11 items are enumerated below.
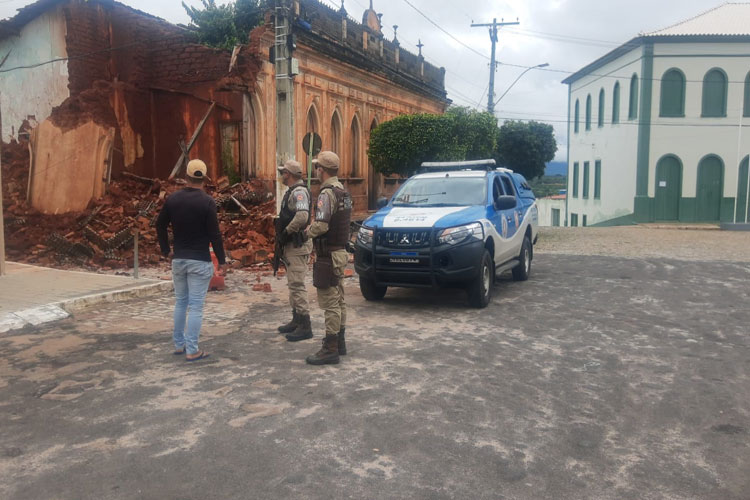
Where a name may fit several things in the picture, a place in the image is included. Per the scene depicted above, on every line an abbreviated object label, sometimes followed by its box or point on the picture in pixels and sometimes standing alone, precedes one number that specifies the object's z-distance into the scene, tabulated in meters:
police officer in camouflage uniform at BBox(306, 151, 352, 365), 5.96
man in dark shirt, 5.92
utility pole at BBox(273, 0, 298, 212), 13.73
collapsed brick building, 16.12
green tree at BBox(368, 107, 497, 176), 21.08
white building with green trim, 29.08
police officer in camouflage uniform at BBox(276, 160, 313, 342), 6.51
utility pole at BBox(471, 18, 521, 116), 34.47
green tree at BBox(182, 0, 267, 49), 20.31
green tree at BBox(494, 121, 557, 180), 37.69
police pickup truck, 8.28
